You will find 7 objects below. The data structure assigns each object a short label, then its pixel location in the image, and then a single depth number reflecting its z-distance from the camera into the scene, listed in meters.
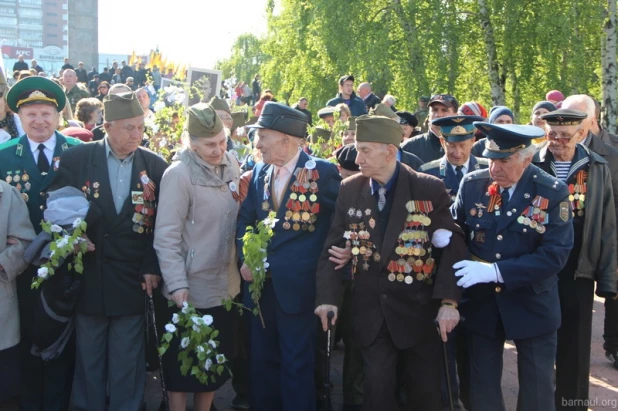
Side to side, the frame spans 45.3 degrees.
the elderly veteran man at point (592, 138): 5.97
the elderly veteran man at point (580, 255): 5.45
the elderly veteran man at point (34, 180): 5.46
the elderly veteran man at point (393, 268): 4.73
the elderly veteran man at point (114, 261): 5.15
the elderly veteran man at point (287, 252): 5.16
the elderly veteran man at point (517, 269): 4.60
